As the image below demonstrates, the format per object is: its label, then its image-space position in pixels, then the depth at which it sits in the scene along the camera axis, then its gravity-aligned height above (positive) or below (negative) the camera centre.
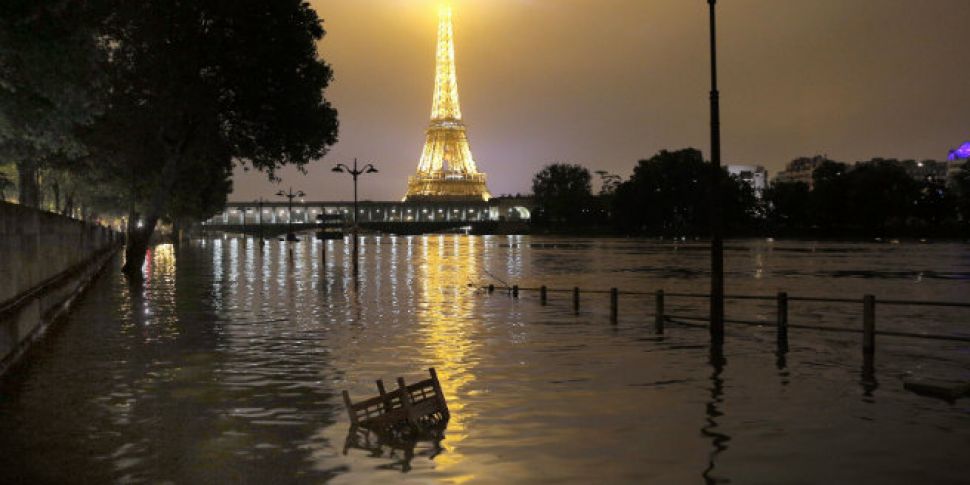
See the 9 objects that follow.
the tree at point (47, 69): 20.59 +3.51
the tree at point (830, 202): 169.75 +2.72
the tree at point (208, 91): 53.34 +7.16
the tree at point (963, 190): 167.50 +4.83
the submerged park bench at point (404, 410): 13.23 -2.51
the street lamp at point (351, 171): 69.44 +3.50
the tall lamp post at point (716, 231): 24.03 -0.28
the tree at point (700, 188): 193.00 +5.86
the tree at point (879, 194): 166.12 +3.94
